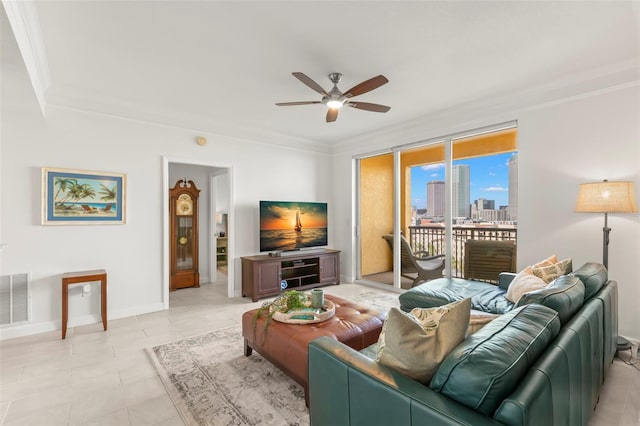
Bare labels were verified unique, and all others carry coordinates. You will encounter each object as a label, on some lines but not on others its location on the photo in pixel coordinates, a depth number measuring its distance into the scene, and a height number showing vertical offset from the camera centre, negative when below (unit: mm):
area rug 1943 -1274
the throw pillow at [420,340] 1156 -497
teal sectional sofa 941 -599
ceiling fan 2617 +1117
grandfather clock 5227 -364
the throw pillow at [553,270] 2566 -496
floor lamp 2676 +102
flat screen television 4910 -205
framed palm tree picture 3424 +196
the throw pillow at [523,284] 2529 -608
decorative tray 2387 -816
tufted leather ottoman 2073 -904
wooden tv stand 4555 -956
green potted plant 2543 -780
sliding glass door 3992 +144
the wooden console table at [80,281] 3186 -737
